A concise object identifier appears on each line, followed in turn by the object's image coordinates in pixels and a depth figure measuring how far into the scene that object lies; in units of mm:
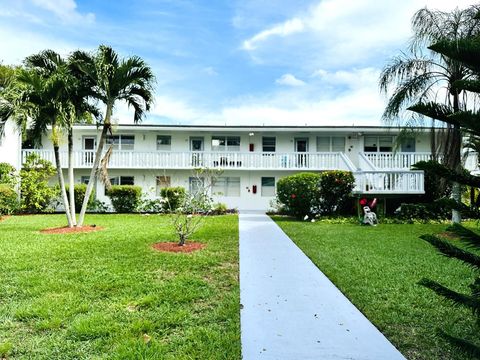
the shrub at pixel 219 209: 18453
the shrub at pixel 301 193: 15066
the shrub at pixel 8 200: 16531
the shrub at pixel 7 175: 17500
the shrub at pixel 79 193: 18500
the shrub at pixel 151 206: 19062
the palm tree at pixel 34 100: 10469
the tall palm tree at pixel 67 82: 11031
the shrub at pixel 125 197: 18766
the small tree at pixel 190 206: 8609
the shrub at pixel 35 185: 17750
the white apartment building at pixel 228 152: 20312
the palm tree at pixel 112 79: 10875
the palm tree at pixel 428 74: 10602
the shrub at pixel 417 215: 14927
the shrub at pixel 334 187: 14992
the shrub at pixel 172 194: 17344
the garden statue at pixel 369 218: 13656
